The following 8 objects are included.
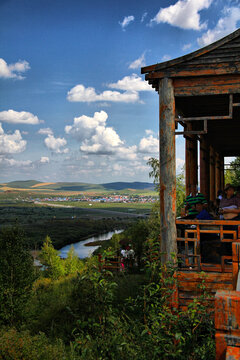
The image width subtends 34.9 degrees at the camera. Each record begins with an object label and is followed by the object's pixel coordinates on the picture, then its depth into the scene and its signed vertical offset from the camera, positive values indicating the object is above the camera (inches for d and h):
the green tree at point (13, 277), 1210.6 -294.7
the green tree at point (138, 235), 1409.9 -203.9
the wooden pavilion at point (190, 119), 343.6 +60.3
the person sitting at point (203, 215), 357.1 -28.9
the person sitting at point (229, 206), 357.7 -20.7
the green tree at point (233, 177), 1501.0 +32.8
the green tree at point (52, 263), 2241.6 -461.3
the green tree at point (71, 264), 2389.3 -491.2
